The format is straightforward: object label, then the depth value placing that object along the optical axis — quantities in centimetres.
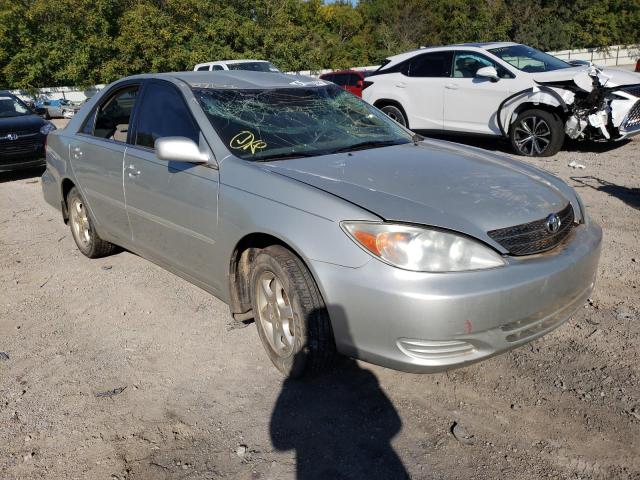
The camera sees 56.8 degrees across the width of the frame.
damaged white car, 821
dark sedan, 982
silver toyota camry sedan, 267
